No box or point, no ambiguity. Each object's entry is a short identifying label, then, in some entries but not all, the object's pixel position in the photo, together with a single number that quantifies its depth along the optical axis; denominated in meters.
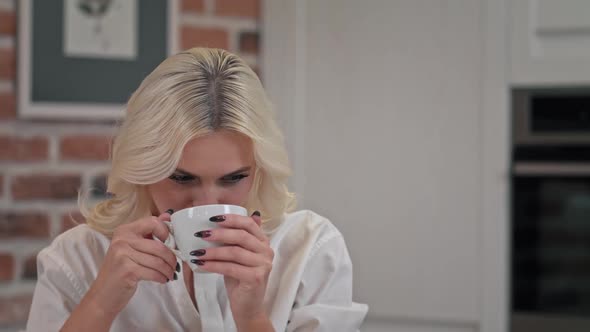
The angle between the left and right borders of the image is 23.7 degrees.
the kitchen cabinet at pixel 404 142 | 4.15
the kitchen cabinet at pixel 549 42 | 4.08
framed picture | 3.97
